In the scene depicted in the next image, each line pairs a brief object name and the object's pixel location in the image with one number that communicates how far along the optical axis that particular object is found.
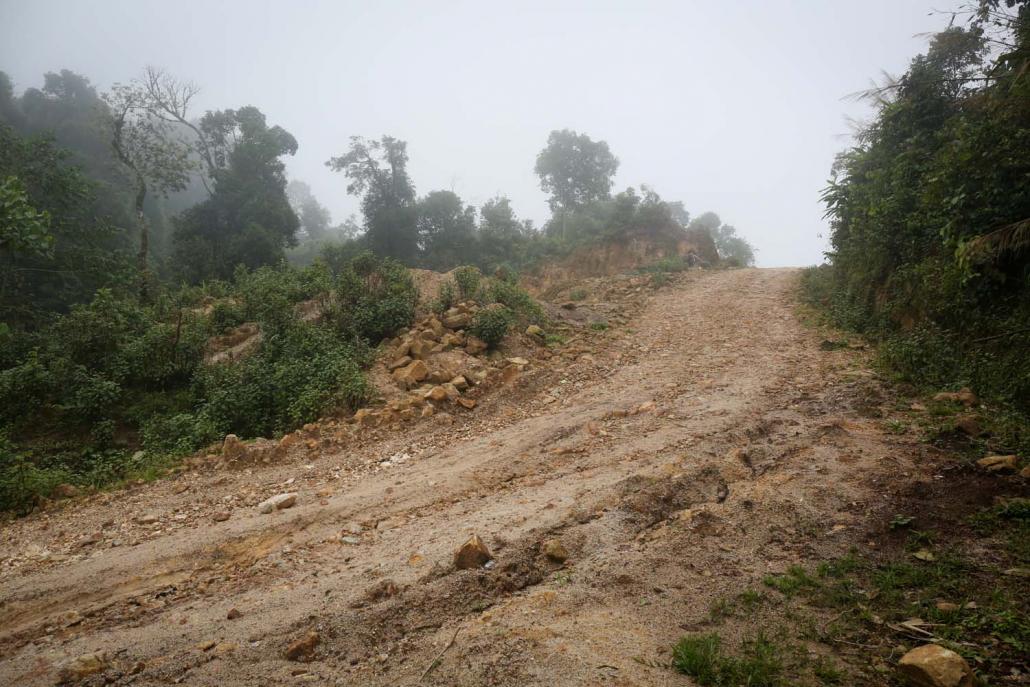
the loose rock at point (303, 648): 2.81
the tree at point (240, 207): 22.56
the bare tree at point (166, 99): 20.38
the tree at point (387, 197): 26.30
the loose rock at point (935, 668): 2.10
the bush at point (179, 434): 7.10
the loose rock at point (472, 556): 3.54
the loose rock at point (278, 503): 5.08
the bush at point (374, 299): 9.93
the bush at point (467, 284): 11.12
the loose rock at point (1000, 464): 4.00
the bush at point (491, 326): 9.59
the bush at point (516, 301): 10.97
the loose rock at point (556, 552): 3.56
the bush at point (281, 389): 7.48
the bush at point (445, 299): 10.54
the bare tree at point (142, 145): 18.56
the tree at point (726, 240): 45.38
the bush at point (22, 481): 5.80
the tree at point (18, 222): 5.96
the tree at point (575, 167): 38.06
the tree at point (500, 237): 26.84
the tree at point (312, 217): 61.83
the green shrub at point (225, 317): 11.61
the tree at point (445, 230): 26.53
